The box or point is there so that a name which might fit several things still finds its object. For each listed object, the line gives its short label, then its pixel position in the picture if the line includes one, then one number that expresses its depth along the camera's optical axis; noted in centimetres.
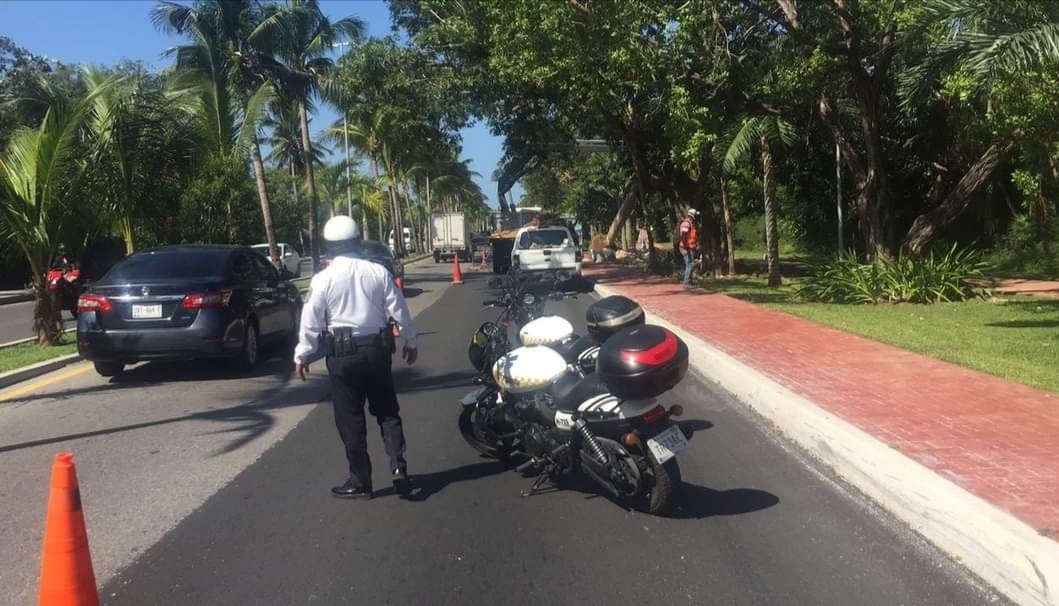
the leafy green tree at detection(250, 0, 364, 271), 2712
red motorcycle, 1864
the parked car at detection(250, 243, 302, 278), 4101
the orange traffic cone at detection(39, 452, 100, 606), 399
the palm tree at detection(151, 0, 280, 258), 2194
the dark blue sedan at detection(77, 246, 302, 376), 1059
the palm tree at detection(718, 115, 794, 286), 1819
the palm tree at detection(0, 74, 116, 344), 1298
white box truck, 5656
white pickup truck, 2492
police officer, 596
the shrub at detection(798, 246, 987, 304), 1736
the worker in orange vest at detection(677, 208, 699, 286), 2145
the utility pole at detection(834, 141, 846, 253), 2211
